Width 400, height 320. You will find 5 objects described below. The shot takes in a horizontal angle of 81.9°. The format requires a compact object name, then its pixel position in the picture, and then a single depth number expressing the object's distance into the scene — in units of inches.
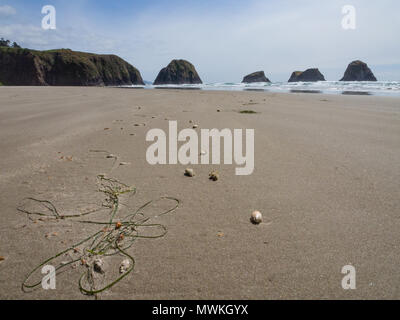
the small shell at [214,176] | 96.9
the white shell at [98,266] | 52.0
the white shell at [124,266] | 52.0
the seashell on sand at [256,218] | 67.6
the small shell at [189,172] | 101.3
